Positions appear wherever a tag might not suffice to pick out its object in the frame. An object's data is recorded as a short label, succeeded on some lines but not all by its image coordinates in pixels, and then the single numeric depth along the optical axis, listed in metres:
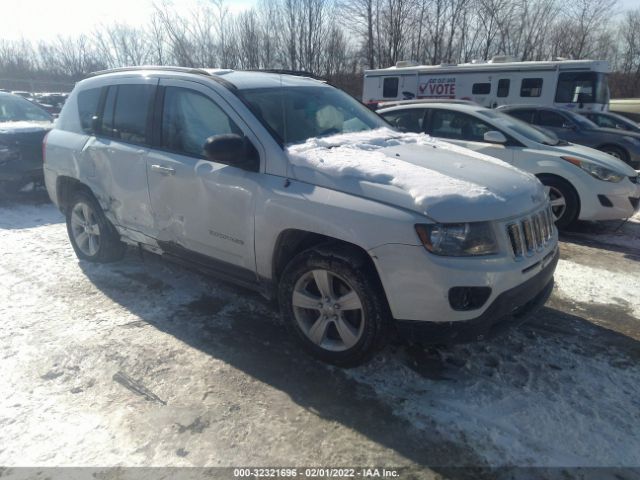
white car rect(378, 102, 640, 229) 6.01
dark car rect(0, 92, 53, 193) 7.20
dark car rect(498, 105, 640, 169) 9.60
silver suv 2.61
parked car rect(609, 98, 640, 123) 23.86
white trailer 13.54
